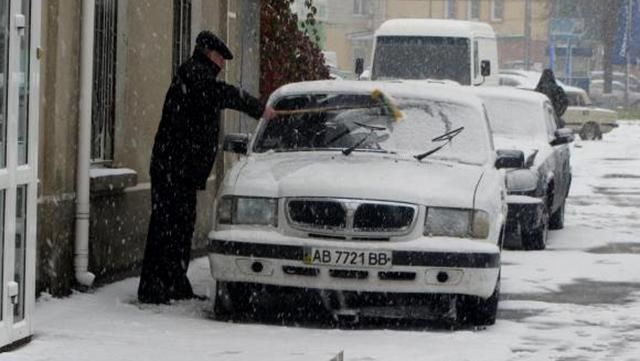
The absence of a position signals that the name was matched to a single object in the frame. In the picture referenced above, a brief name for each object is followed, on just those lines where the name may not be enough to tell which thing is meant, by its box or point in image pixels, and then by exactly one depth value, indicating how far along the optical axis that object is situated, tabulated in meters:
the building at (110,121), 11.58
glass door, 9.10
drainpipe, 11.96
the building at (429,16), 97.25
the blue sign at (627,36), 68.50
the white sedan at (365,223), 10.45
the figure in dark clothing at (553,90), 27.36
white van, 29.38
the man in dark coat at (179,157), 11.61
